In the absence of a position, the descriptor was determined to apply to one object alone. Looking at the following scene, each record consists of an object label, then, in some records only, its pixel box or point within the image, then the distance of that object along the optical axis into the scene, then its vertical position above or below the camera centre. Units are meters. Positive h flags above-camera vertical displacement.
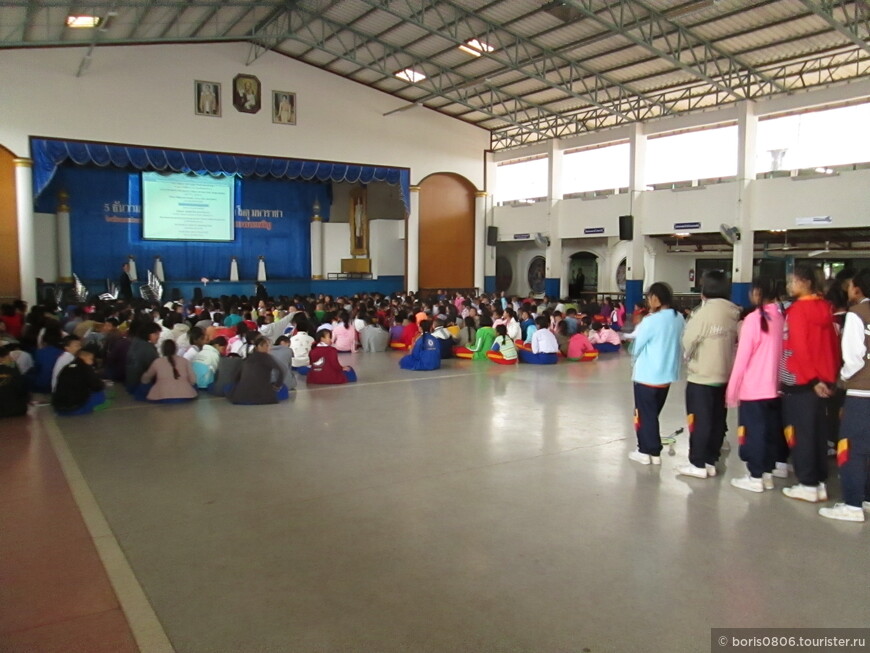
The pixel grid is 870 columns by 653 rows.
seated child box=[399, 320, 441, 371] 9.67 -1.07
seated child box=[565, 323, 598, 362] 10.64 -1.06
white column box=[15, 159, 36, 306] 15.27 +1.10
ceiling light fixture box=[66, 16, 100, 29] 13.68 +5.29
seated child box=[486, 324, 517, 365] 10.19 -1.01
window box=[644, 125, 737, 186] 16.42 +3.26
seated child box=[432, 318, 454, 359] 10.52 -0.92
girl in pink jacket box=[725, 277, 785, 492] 4.18 -0.63
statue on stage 22.41 +1.84
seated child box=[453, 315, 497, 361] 10.84 -1.03
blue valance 15.46 +3.02
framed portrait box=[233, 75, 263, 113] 17.84 +4.96
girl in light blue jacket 4.68 -0.52
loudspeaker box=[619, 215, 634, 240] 18.05 +1.49
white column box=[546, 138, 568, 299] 20.55 +2.30
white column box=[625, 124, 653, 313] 18.08 +1.91
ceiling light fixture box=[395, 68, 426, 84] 18.20 +5.61
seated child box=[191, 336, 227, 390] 7.75 -0.99
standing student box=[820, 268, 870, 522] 3.61 -0.70
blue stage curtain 18.36 +1.47
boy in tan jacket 4.40 -0.49
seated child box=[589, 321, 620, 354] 11.89 -1.02
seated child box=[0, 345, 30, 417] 6.31 -1.05
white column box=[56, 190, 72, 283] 17.95 +0.99
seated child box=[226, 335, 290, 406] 7.10 -1.05
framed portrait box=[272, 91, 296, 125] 18.42 +4.74
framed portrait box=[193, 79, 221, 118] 17.30 +4.67
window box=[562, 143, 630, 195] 19.00 +3.33
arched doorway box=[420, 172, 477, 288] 21.59 +1.63
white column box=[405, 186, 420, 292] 20.98 +1.18
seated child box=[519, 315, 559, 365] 10.29 -1.00
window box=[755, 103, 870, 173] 14.03 +3.19
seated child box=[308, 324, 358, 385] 8.47 -1.09
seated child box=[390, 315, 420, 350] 11.72 -0.94
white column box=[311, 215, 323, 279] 22.14 +1.04
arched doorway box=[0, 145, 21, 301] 15.29 +0.93
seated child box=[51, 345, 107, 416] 6.47 -1.07
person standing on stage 17.83 -0.25
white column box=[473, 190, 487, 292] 22.66 +1.65
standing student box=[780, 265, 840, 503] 3.85 -0.54
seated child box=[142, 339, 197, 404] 7.17 -1.07
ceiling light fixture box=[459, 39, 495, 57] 14.59 +5.24
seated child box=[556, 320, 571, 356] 10.91 -0.89
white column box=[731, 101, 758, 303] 15.65 +2.09
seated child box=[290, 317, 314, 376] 9.32 -0.96
